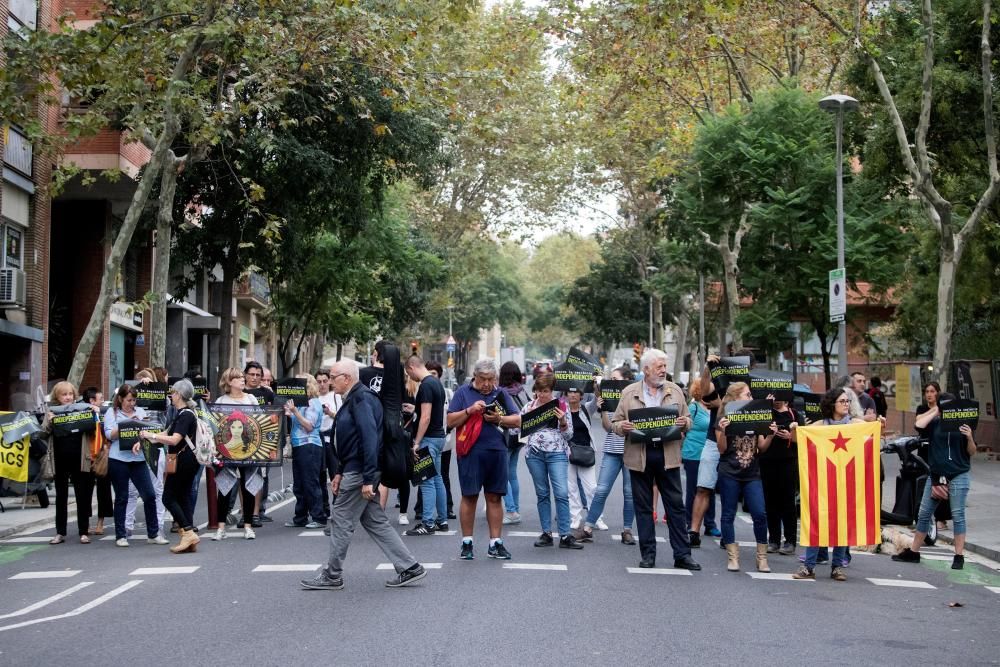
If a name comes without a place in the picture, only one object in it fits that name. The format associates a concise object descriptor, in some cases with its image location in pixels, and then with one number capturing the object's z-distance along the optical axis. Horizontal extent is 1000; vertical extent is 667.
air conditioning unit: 22.44
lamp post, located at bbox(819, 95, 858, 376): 19.50
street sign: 19.09
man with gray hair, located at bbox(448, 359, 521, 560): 10.59
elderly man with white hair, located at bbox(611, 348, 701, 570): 10.41
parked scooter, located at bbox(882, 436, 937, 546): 12.20
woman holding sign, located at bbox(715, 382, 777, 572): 10.39
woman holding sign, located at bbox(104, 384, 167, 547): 12.04
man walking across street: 9.14
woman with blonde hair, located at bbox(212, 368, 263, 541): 12.45
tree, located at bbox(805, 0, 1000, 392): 16.50
